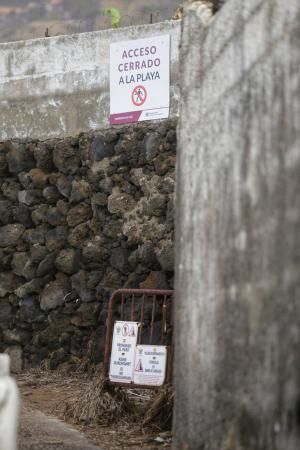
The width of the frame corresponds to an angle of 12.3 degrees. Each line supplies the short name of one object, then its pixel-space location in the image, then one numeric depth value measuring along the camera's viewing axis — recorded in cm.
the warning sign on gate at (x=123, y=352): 1237
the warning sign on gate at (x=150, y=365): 1201
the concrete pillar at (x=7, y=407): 779
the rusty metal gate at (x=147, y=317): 1265
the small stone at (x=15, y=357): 1755
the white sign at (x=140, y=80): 1631
